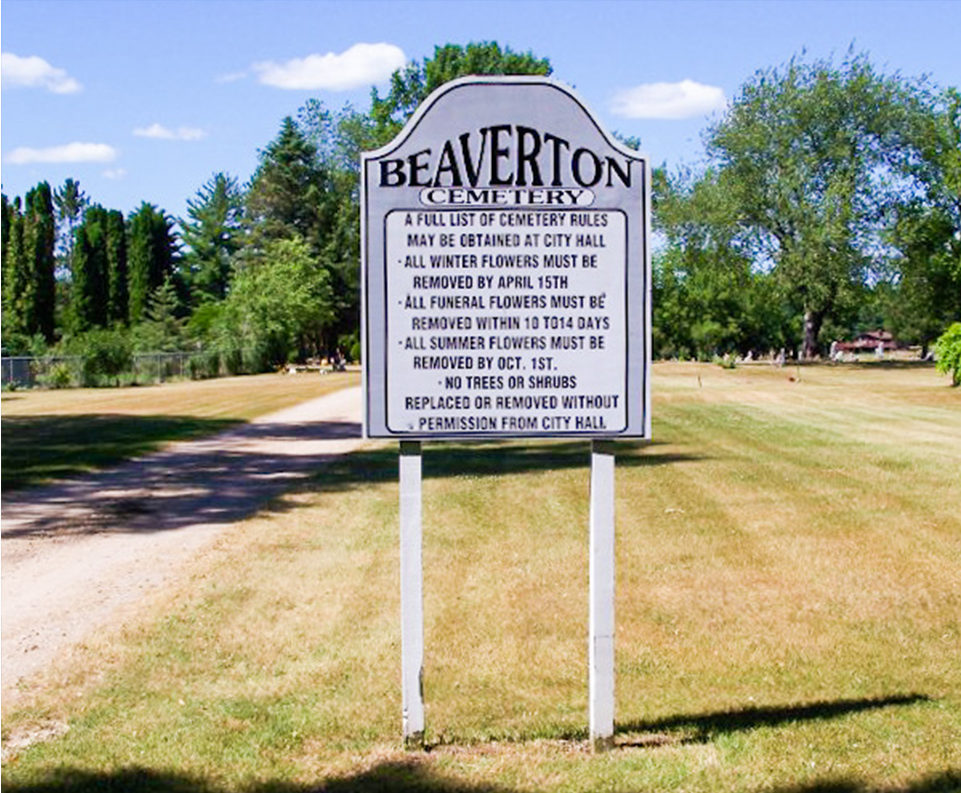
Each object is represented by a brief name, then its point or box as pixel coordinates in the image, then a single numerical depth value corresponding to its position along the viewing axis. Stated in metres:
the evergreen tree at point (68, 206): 120.00
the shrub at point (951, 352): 42.05
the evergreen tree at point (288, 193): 84.88
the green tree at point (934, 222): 63.44
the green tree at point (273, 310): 66.00
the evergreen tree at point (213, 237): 105.25
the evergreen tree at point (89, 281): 79.25
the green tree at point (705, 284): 64.12
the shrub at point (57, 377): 49.94
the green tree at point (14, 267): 68.94
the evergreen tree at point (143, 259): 83.88
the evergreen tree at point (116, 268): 83.50
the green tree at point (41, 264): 69.88
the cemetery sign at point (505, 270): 5.82
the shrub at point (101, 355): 51.44
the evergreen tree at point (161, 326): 62.72
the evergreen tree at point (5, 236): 69.69
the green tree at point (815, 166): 62.06
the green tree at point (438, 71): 71.19
